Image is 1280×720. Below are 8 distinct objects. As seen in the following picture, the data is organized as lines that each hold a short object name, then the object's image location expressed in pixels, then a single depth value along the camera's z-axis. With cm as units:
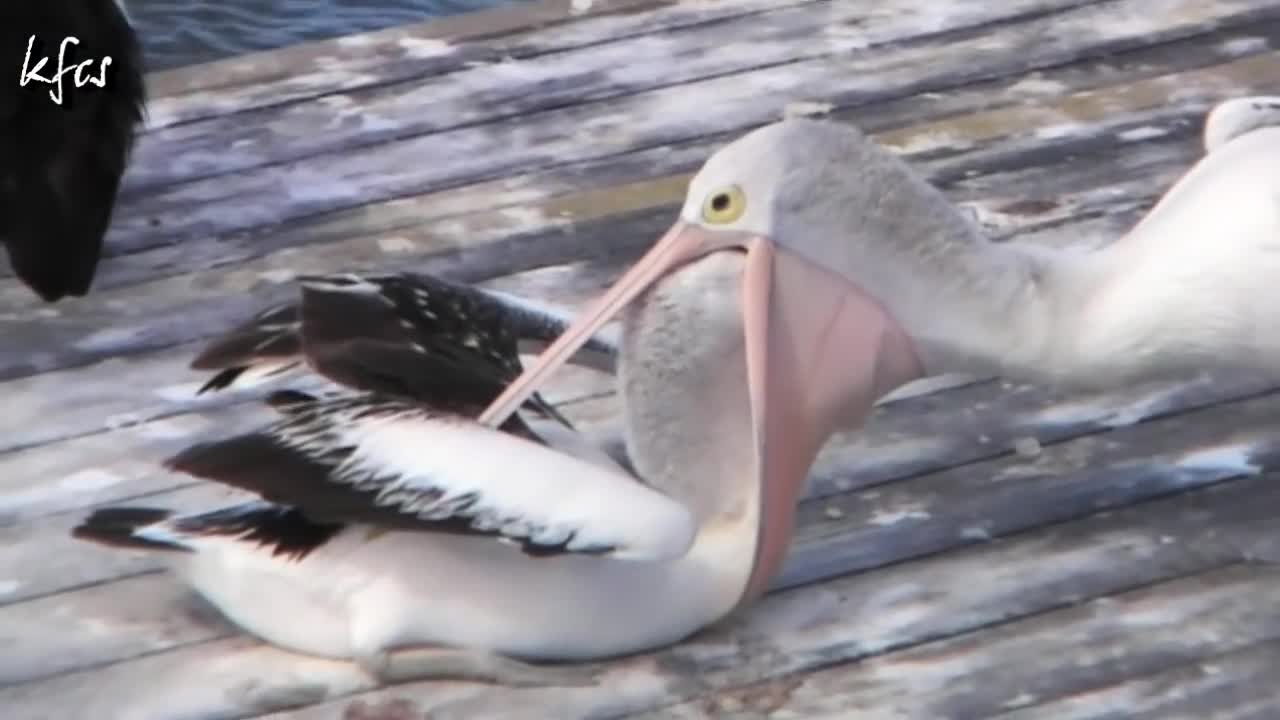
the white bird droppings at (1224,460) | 614
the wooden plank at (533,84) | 805
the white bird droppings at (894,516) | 593
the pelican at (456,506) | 508
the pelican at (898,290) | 542
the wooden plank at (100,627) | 543
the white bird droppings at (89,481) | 611
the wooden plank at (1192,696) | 521
